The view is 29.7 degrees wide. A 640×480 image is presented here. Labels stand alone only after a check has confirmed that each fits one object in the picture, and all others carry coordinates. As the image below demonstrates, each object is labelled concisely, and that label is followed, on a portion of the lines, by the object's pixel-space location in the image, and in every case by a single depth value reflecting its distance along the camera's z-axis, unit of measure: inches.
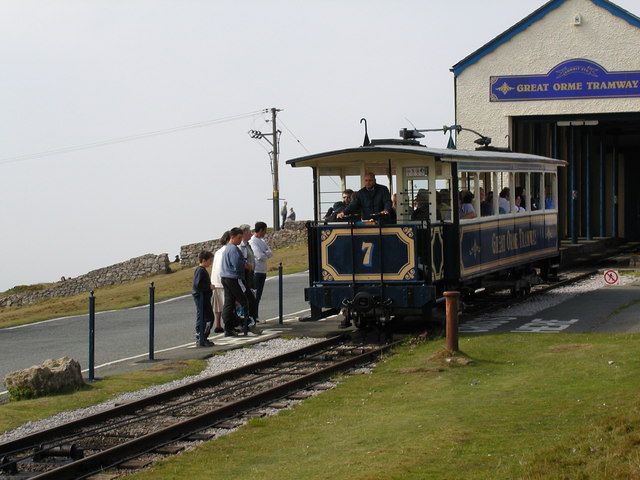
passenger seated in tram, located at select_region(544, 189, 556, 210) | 998.4
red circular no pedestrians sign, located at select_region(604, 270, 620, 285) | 830.5
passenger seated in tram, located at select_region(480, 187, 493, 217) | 804.6
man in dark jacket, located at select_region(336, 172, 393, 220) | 708.7
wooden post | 583.5
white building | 1272.1
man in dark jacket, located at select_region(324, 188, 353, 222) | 729.0
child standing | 687.1
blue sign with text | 1273.4
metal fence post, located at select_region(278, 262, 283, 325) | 813.2
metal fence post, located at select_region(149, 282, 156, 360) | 650.8
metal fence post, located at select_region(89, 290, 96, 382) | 588.4
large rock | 534.3
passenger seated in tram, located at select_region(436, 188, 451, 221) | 730.2
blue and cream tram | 698.8
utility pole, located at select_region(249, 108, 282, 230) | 2512.3
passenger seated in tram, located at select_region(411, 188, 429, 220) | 725.9
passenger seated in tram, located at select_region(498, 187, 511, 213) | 851.8
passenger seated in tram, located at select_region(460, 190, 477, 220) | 759.1
